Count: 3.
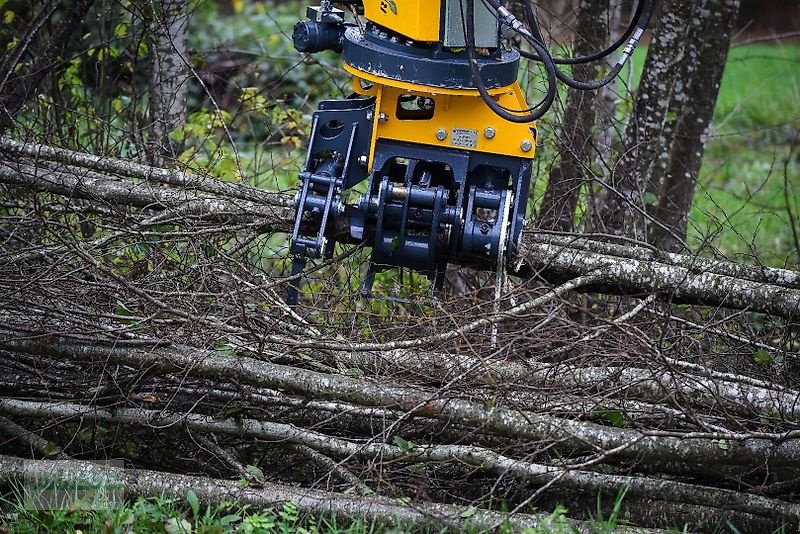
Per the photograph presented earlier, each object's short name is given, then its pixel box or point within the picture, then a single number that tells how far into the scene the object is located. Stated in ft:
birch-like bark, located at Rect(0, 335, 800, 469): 22.00
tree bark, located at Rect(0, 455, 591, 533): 21.59
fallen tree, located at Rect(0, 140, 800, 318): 27.37
